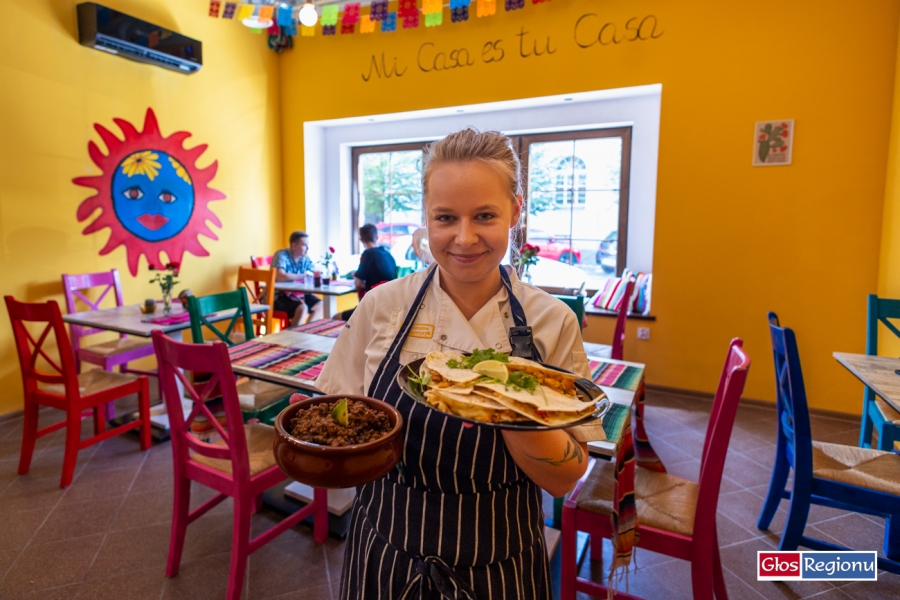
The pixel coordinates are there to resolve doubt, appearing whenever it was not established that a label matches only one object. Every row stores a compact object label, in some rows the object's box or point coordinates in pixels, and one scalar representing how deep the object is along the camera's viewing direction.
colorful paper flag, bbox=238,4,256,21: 4.61
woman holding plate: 0.97
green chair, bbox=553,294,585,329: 2.62
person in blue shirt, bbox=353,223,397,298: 4.44
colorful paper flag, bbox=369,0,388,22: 4.59
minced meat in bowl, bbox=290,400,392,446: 0.82
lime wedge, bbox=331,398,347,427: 0.84
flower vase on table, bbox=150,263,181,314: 3.27
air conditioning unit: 3.76
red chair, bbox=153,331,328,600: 1.70
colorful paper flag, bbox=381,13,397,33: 4.62
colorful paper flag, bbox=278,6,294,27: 4.71
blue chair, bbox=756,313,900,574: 1.81
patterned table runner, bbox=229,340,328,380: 2.03
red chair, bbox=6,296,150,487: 2.58
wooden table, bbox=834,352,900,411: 1.76
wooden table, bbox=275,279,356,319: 4.54
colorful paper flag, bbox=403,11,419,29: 4.44
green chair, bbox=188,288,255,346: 2.79
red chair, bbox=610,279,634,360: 3.38
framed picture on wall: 3.56
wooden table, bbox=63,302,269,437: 2.90
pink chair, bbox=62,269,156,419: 3.34
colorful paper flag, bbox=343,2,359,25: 4.61
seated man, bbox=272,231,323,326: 5.19
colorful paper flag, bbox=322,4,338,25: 4.47
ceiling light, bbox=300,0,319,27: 3.68
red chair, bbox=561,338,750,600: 1.45
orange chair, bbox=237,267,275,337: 3.94
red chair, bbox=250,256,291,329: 5.09
